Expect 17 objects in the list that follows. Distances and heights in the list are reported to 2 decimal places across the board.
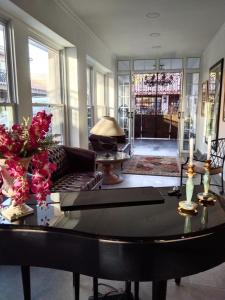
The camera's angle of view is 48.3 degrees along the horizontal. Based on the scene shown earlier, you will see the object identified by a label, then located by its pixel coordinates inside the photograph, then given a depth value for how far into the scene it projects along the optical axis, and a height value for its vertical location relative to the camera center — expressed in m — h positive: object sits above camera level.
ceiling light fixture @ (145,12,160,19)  4.11 +1.57
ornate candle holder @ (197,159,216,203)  1.68 -0.57
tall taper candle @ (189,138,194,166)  1.59 -0.28
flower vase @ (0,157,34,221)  1.45 -0.49
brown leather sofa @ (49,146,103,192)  3.17 -0.89
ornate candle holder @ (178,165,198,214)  1.58 -0.54
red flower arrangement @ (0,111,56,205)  1.37 -0.25
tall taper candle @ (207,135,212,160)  1.66 -0.26
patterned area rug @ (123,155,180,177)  5.39 -1.31
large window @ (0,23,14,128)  2.94 +0.26
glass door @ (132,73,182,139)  11.02 +0.08
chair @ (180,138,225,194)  3.84 -0.89
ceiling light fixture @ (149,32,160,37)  5.25 +1.59
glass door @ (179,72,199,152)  7.56 -0.02
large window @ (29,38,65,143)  3.76 +0.48
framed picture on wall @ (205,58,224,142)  4.97 +0.20
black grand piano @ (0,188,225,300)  1.17 -0.63
